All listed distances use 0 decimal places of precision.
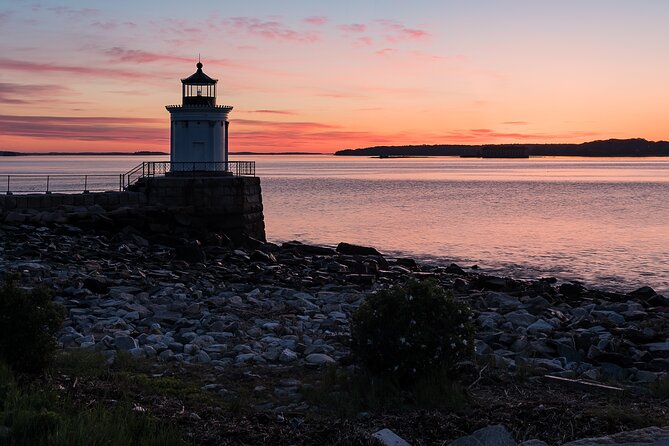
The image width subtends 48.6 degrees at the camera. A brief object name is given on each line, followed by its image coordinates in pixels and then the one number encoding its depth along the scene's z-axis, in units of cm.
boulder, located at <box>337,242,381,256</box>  2670
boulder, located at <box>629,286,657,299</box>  1853
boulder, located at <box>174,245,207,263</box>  1978
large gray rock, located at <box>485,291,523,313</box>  1411
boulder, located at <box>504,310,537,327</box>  1197
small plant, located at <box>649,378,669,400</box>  740
